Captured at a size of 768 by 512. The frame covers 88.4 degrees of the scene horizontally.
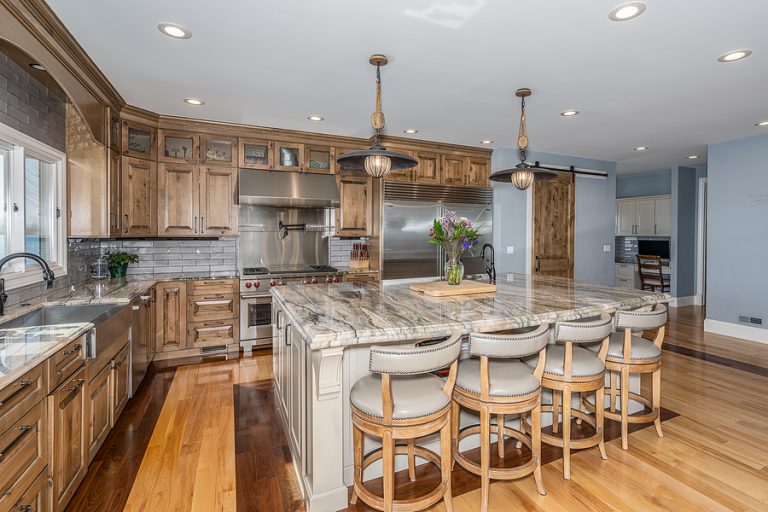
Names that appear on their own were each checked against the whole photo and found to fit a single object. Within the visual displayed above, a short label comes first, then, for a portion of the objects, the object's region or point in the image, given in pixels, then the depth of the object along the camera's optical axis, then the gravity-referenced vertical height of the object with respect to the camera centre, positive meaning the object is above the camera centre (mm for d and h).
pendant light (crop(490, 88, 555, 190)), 3254 +661
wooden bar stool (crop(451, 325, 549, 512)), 1836 -666
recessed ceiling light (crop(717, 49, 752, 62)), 2648 +1345
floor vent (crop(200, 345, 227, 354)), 4242 -1070
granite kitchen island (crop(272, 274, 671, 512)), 1803 -371
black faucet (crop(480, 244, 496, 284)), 3408 -209
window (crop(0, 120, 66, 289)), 2611 +329
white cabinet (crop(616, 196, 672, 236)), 7410 +713
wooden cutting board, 2668 -260
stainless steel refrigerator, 5020 +382
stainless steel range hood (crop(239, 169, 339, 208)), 4375 +711
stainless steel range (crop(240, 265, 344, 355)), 4305 -551
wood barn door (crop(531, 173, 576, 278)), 5648 +387
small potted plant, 3961 -133
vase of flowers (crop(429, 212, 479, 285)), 2699 +115
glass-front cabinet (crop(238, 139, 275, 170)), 4496 +1112
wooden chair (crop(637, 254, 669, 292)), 6957 -384
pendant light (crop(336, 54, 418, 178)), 2600 +636
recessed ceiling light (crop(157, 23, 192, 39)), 2348 +1333
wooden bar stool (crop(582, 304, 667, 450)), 2406 -634
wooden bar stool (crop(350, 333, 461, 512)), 1634 -681
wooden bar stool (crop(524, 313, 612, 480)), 2121 -655
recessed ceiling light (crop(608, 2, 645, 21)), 2111 +1322
